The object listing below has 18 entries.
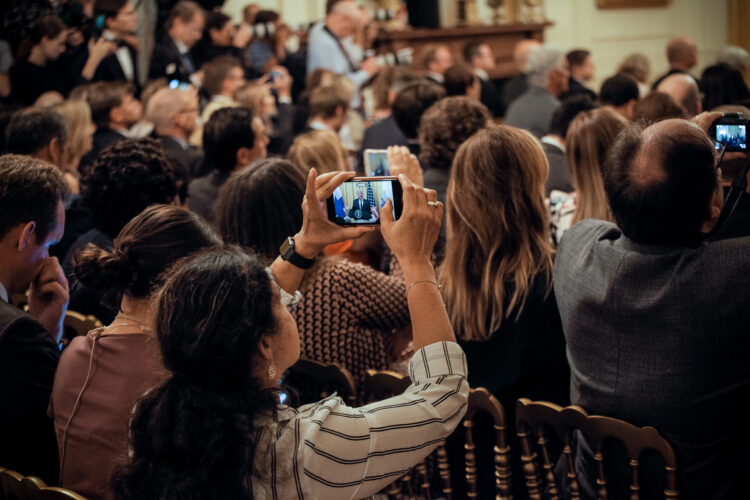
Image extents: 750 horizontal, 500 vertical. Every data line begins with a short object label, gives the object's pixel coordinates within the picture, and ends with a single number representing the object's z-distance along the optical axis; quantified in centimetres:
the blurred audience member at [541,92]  565
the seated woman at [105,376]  156
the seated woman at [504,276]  213
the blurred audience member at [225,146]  348
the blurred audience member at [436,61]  715
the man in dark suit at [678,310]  156
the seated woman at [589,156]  278
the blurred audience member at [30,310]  177
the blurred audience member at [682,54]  640
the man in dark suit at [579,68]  683
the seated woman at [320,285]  216
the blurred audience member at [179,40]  663
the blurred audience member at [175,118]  432
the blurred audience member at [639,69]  648
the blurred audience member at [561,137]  366
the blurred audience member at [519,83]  746
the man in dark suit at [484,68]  716
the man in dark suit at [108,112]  454
